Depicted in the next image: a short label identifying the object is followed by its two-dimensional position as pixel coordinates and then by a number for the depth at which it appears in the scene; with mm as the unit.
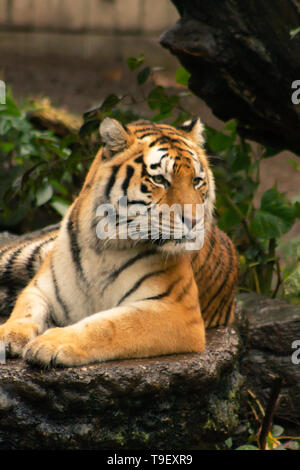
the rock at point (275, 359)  7871
